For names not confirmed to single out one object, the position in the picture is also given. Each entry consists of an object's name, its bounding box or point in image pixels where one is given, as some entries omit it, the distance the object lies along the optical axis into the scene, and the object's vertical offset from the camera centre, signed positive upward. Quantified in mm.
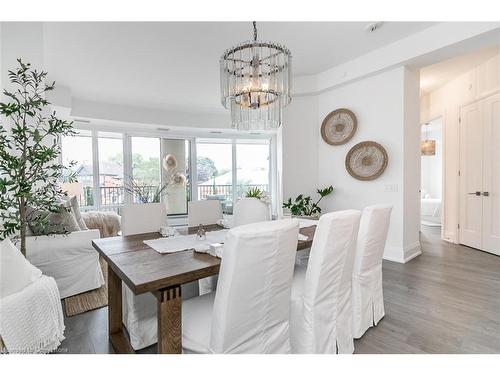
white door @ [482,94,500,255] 3730 +37
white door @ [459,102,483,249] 4016 +50
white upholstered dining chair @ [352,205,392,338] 1841 -632
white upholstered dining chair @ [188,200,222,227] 2859 -343
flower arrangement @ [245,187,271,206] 2395 -132
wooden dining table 1302 -463
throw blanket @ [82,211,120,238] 4176 -634
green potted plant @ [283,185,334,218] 4226 -425
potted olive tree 1768 +104
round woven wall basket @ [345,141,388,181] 3678 +270
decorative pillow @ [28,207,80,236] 2537 -403
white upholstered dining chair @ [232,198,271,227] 2387 -276
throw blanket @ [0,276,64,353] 1571 -861
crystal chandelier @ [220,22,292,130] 2158 +818
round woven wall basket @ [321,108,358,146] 3988 +820
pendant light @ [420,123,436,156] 6570 +763
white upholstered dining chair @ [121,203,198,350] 1812 -934
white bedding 6500 -756
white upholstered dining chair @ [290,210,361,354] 1477 -663
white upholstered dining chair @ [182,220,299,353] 1156 -529
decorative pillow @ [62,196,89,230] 3225 -330
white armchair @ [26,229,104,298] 2574 -763
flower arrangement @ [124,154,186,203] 6379 -89
